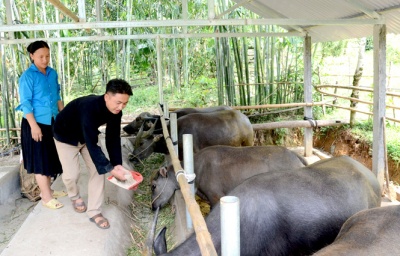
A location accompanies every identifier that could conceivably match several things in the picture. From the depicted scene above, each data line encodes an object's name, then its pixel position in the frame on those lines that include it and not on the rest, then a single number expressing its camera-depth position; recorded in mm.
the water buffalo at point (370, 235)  2117
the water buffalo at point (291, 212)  3062
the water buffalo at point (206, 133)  6879
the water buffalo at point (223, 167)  4398
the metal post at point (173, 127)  4641
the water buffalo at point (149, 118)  7929
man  3318
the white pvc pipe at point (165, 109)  6199
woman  3857
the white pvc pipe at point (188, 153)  3080
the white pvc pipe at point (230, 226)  1500
